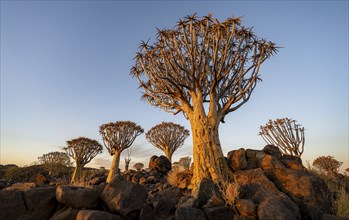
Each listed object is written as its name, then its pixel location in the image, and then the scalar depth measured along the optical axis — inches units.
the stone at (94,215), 157.2
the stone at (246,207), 184.4
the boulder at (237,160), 344.5
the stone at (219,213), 188.5
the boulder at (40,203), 173.2
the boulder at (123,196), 177.5
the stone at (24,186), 210.5
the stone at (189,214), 184.5
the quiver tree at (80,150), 836.0
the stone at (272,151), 368.2
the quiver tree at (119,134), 689.0
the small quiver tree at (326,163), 989.8
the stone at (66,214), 171.9
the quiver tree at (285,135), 613.3
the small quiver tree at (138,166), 1368.4
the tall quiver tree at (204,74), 339.6
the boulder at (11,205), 166.1
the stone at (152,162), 678.5
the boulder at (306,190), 209.6
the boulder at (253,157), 341.4
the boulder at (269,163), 306.2
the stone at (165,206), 218.5
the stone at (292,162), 321.7
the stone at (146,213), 184.3
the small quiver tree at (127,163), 790.5
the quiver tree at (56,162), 884.0
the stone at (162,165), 669.3
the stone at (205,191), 227.0
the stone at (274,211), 173.6
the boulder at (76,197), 177.8
